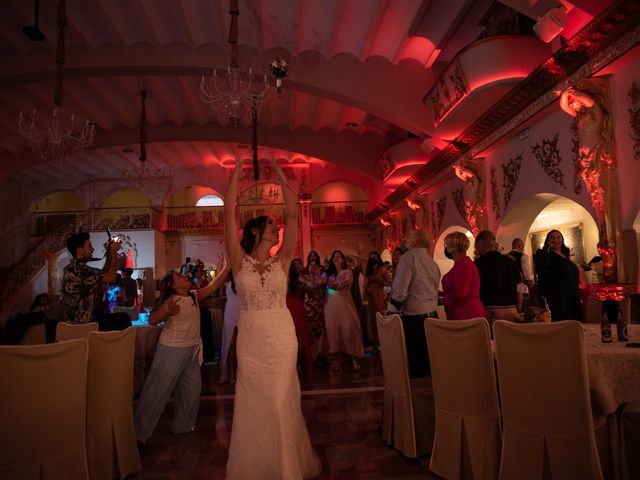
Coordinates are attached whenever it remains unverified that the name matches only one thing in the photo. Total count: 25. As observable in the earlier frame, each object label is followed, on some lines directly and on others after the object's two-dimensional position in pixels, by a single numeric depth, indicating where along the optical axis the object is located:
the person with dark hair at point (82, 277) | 3.80
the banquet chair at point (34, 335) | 4.49
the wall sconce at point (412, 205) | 11.05
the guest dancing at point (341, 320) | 6.44
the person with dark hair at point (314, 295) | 6.41
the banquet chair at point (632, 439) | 1.68
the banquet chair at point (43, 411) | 2.25
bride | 2.50
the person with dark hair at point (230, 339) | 6.04
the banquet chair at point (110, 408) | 2.80
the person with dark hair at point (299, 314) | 5.92
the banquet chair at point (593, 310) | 4.24
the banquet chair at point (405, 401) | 3.13
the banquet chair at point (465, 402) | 2.59
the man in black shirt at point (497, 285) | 4.24
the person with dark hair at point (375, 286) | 7.53
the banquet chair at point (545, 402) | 2.18
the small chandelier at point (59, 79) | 4.55
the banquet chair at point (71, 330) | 3.48
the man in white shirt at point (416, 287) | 3.71
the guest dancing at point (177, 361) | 3.75
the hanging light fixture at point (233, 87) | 4.06
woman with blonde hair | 3.55
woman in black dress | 4.43
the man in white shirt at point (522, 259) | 6.22
